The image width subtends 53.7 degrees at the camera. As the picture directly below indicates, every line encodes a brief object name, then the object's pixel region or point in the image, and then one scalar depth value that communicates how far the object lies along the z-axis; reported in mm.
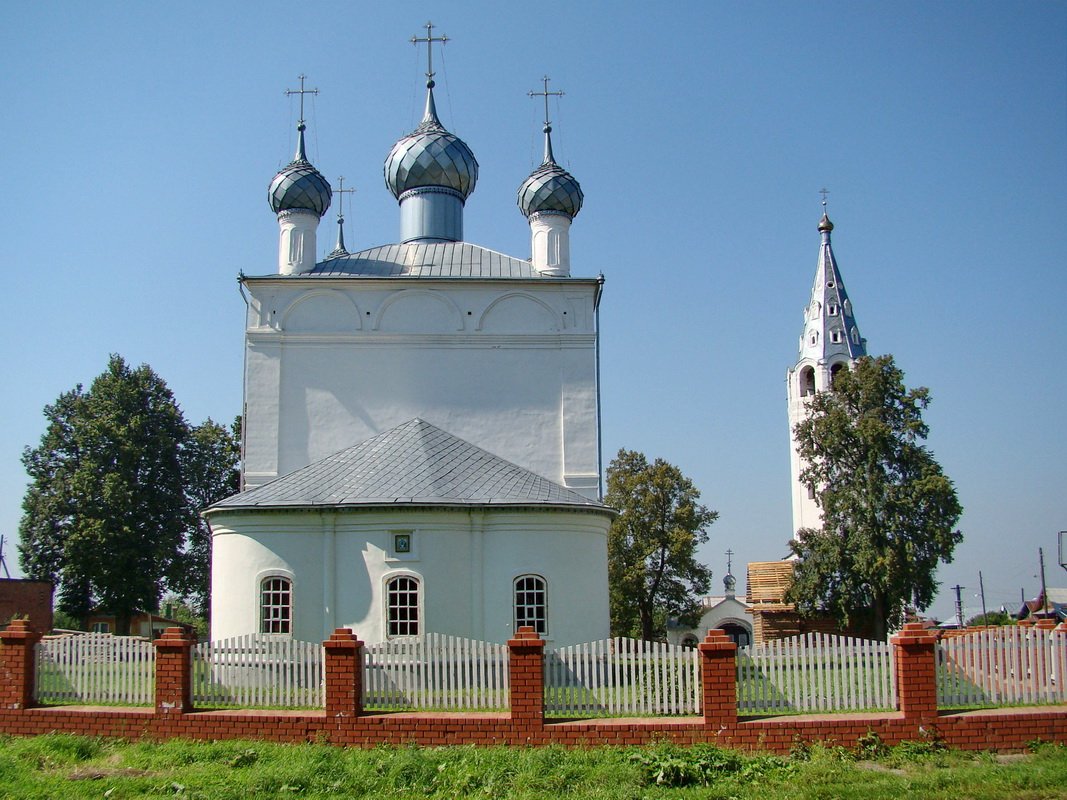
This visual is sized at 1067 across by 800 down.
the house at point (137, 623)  31781
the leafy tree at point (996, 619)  59744
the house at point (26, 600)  31625
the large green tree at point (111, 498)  30969
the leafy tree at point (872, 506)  26391
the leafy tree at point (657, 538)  31297
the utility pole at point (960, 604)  57819
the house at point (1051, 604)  55200
